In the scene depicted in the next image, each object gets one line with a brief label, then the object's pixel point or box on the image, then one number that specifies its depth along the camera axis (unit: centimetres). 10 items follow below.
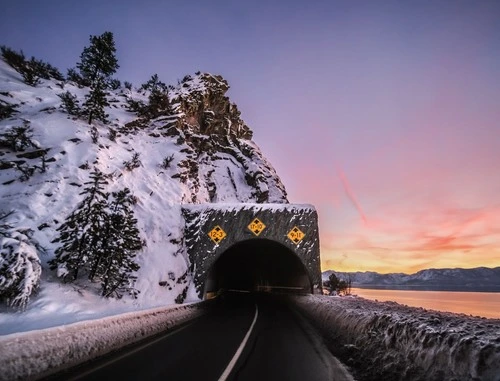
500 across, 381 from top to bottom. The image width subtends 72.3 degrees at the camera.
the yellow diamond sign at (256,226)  2839
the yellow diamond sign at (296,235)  2866
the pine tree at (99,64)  3273
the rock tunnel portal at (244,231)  2794
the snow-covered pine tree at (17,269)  1297
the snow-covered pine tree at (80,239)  1677
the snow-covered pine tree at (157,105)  4066
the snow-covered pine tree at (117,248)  1766
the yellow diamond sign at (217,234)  2816
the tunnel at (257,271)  3525
